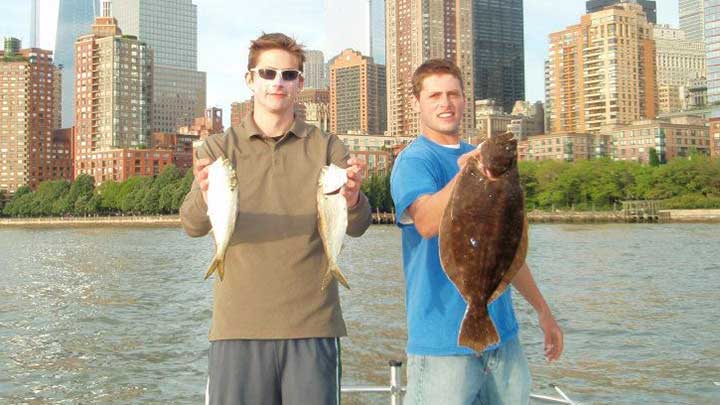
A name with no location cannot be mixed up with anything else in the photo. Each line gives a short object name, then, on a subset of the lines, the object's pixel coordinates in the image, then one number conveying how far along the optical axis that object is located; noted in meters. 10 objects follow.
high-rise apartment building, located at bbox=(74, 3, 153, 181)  180.50
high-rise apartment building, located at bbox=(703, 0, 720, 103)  139.12
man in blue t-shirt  4.30
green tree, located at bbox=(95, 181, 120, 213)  154.00
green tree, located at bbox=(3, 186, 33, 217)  167.00
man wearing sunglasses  4.45
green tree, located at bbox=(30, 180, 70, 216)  162.38
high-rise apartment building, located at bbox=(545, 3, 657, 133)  180.50
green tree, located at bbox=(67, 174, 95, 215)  157.00
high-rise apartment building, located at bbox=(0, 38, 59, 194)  197.38
